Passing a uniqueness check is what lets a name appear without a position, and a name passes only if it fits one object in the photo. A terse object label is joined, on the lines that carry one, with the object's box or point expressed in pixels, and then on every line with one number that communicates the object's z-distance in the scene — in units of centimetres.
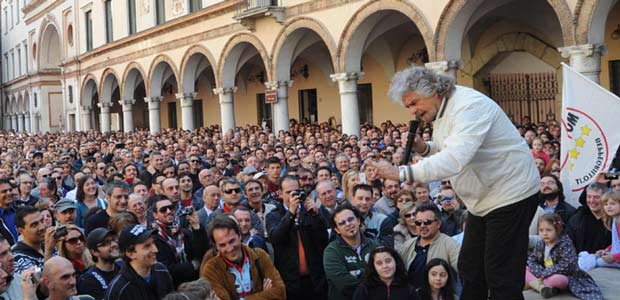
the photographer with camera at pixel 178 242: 581
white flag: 816
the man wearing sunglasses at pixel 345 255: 580
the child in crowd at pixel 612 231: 670
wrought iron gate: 1908
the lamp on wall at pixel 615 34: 1728
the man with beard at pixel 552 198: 780
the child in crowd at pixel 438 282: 562
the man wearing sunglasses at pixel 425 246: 585
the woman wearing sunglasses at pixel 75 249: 562
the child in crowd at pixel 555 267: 591
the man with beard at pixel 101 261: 519
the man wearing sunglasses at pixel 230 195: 760
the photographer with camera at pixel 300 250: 628
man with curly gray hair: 385
